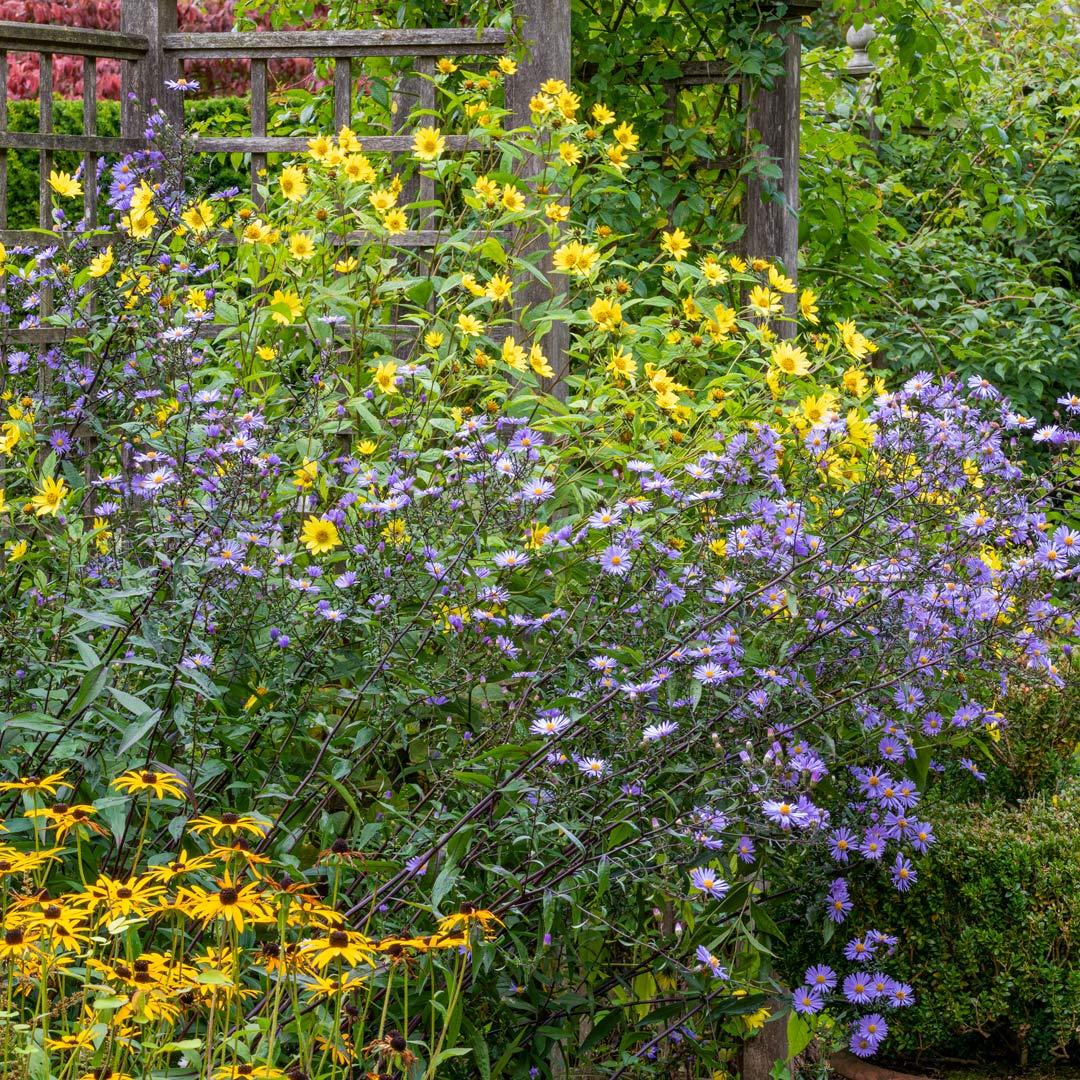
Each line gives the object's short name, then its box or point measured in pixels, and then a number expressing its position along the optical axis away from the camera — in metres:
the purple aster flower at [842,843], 4.27
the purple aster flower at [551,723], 3.72
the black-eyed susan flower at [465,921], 2.88
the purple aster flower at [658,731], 3.59
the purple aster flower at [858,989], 4.47
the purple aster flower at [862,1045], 4.48
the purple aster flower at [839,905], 4.40
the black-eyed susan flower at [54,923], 2.71
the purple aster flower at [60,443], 5.08
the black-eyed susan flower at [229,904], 2.57
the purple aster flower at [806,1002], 4.35
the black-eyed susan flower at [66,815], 3.03
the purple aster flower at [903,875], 4.48
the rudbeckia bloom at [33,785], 3.06
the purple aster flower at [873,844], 4.30
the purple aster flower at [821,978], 4.46
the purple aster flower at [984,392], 4.82
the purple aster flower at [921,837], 4.46
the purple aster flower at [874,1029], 4.48
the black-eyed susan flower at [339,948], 2.62
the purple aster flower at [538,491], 4.14
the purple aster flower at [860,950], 4.46
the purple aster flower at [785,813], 3.55
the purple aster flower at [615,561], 4.00
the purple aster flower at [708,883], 3.64
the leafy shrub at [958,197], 9.62
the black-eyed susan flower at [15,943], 2.67
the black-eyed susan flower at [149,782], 2.92
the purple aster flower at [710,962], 3.81
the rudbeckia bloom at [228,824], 2.85
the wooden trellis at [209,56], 6.73
